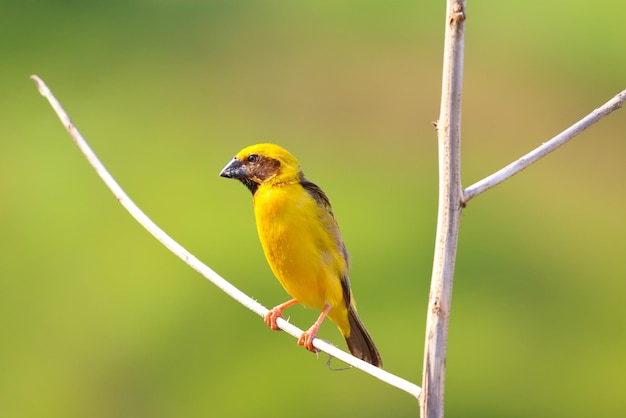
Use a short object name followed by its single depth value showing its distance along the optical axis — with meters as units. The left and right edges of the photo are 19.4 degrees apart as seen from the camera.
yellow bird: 8.05
